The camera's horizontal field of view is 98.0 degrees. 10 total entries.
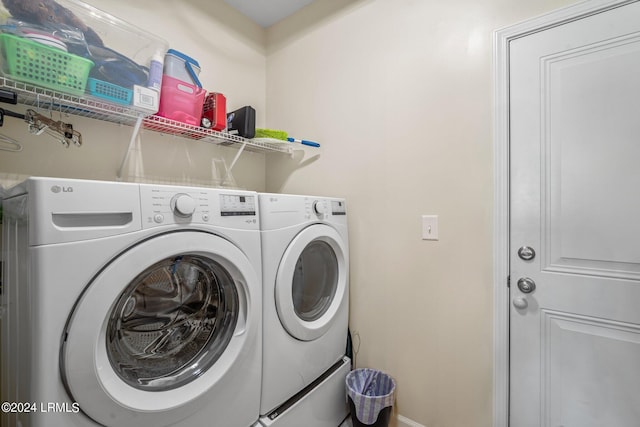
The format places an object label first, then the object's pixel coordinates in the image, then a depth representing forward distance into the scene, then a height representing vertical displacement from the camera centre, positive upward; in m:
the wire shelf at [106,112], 0.94 +0.43
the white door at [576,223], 1.00 -0.04
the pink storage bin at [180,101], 1.30 +0.54
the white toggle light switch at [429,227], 1.38 -0.07
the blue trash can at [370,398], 1.32 -0.93
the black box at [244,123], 1.60 +0.53
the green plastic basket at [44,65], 0.85 +0.48
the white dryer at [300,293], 1.13 -0.39
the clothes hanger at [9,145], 1.09 +0.28
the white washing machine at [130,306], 0.64 -0.28
